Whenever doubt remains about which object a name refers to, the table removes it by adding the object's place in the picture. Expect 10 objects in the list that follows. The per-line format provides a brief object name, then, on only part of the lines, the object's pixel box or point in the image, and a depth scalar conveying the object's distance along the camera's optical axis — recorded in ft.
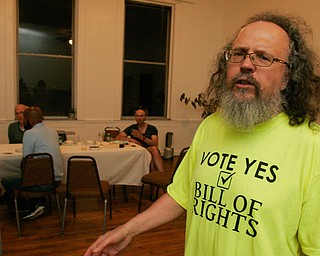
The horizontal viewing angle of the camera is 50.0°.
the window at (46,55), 22.53
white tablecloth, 13.97
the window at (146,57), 25.70
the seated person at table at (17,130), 16.40
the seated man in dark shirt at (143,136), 17.03
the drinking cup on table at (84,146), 14.55
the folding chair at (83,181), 11.38
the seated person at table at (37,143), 12.05
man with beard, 3.16
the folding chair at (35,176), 11.15
